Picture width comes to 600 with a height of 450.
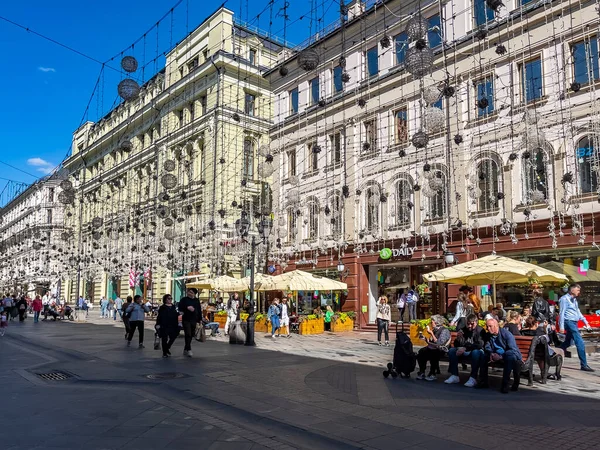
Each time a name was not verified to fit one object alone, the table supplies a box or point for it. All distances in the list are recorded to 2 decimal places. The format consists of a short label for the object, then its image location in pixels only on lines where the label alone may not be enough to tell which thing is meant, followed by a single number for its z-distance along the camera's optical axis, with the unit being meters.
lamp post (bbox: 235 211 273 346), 16.59
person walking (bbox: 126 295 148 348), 15.79
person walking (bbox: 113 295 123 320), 33.54
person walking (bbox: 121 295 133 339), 16.91
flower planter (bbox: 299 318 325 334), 21.80
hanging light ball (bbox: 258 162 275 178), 18.88
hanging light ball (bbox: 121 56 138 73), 14.14
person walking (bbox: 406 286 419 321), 21.70
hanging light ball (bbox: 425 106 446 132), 14.75
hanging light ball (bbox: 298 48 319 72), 12.49
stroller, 10.19
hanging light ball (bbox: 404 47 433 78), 12.22
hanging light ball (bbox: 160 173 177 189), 19.87
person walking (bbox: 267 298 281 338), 20.02
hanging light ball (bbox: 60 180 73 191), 19.77
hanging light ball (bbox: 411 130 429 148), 15.70
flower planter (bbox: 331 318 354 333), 23.34
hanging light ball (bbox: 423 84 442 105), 15.10
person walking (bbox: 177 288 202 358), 13.45
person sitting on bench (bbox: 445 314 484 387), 9.29
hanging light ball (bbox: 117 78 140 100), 14.06
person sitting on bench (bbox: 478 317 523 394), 8.81
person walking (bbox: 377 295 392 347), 17.17
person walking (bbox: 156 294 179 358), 13.32
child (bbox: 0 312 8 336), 21.20
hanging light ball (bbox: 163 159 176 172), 21.06
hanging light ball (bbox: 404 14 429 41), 11.80
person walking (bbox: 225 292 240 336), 21.52
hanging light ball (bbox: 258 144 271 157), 19.83
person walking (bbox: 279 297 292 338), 20.61
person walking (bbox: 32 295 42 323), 30.36
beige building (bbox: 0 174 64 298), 58.28
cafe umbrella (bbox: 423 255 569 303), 14.34
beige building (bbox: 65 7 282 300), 33.81
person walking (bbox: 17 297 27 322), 32.97
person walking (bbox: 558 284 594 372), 11.21
